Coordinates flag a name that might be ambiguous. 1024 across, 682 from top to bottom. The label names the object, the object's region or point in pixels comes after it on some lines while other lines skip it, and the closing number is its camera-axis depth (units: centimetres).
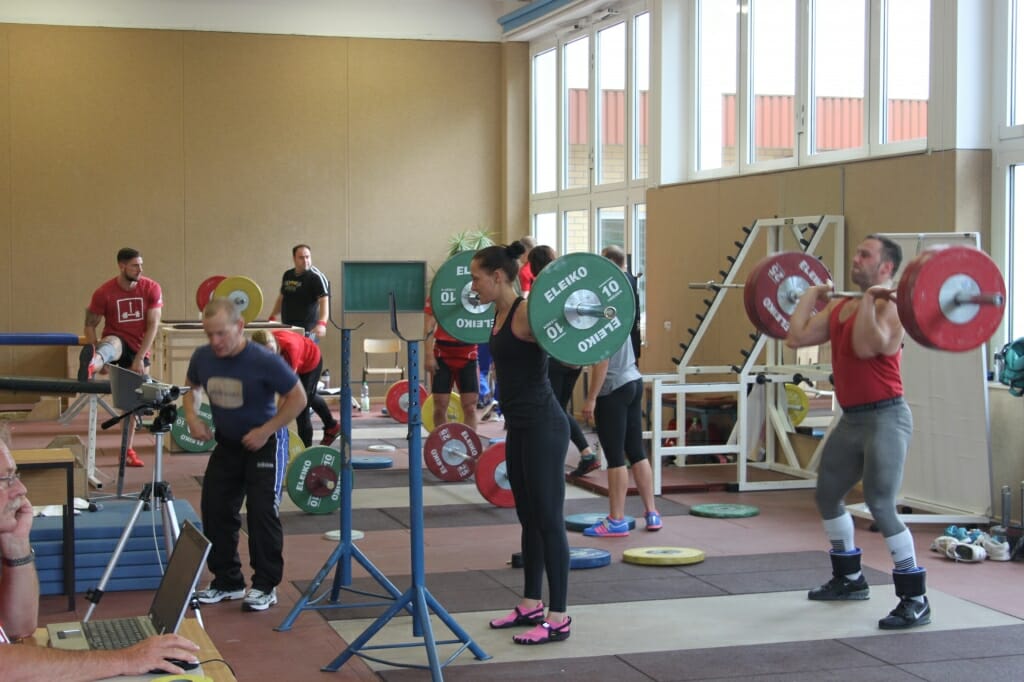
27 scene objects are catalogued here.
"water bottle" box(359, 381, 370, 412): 1162
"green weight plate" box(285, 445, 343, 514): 637
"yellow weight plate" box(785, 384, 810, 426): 793
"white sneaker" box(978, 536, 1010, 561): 547
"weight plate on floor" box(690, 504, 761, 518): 655
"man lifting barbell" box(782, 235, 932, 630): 438
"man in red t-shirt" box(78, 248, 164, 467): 767
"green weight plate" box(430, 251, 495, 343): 464
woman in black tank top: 411
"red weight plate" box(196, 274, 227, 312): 999
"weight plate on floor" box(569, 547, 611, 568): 534
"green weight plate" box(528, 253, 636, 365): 404
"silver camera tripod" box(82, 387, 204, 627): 331
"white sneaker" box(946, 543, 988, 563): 543
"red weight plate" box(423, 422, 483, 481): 744
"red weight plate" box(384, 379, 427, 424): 970
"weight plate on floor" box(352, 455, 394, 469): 842
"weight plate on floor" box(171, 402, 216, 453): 852
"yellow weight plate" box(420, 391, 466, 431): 869
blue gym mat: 482
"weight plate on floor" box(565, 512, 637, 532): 619
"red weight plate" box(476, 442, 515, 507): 659
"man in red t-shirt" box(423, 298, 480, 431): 750
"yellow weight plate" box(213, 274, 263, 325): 883
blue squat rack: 383
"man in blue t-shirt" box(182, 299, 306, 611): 457
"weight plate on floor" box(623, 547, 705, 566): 538
